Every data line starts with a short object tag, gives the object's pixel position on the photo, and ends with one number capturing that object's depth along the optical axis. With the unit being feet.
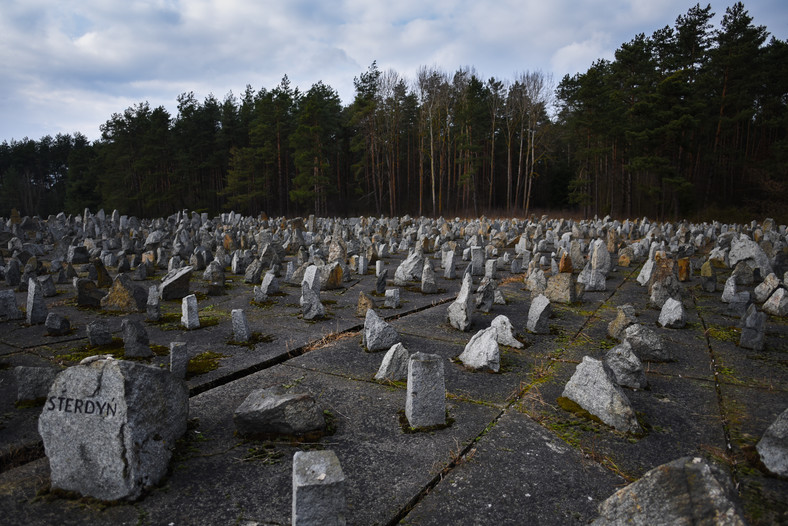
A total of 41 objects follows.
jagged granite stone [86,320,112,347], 12.64
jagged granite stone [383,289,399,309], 17.53
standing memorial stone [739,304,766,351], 12.71
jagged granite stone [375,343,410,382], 10.59
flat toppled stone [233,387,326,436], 7.86
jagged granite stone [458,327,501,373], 11.07
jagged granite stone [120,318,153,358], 11.69
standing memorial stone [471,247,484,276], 25.12
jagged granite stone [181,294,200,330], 14.52
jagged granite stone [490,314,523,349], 13.04
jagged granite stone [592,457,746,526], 4.29
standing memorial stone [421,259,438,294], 20.81
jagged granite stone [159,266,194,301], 19.38
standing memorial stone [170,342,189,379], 10.32
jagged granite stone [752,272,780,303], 18.33
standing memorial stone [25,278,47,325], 14.98
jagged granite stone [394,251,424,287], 22.84
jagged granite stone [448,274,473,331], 14.73
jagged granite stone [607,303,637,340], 13.64
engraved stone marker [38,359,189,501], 6.34
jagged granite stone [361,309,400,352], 12.62
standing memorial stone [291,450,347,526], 5.34
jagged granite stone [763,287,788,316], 16.33
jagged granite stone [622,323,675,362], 11.86
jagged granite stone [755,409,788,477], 6.78
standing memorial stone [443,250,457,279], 24.45
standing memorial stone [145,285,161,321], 15.58
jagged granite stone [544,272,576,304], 18.71
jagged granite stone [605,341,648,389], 10.13
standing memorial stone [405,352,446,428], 8.21
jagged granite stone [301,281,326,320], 16.14
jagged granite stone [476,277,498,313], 17.21
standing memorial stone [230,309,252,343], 13.28
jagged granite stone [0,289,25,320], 15.55
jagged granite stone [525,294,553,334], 14.34
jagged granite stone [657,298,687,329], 14.97
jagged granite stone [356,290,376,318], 16.60
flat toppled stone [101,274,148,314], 17.20
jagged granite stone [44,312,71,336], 13.65
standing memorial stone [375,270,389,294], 20.57
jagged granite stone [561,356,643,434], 8.28
